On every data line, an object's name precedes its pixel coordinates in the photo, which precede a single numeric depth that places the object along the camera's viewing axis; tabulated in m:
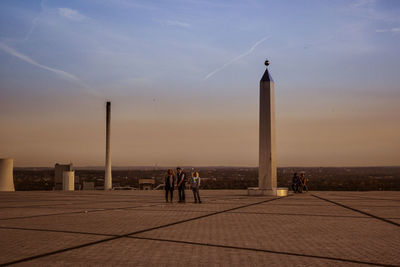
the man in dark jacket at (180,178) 19.59
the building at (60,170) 36.78
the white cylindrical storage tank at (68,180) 34.09
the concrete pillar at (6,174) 32.06
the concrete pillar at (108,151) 35.19
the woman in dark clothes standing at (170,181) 19.62
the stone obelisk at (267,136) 24.61
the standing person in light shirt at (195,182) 19.19
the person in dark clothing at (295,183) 28.97
